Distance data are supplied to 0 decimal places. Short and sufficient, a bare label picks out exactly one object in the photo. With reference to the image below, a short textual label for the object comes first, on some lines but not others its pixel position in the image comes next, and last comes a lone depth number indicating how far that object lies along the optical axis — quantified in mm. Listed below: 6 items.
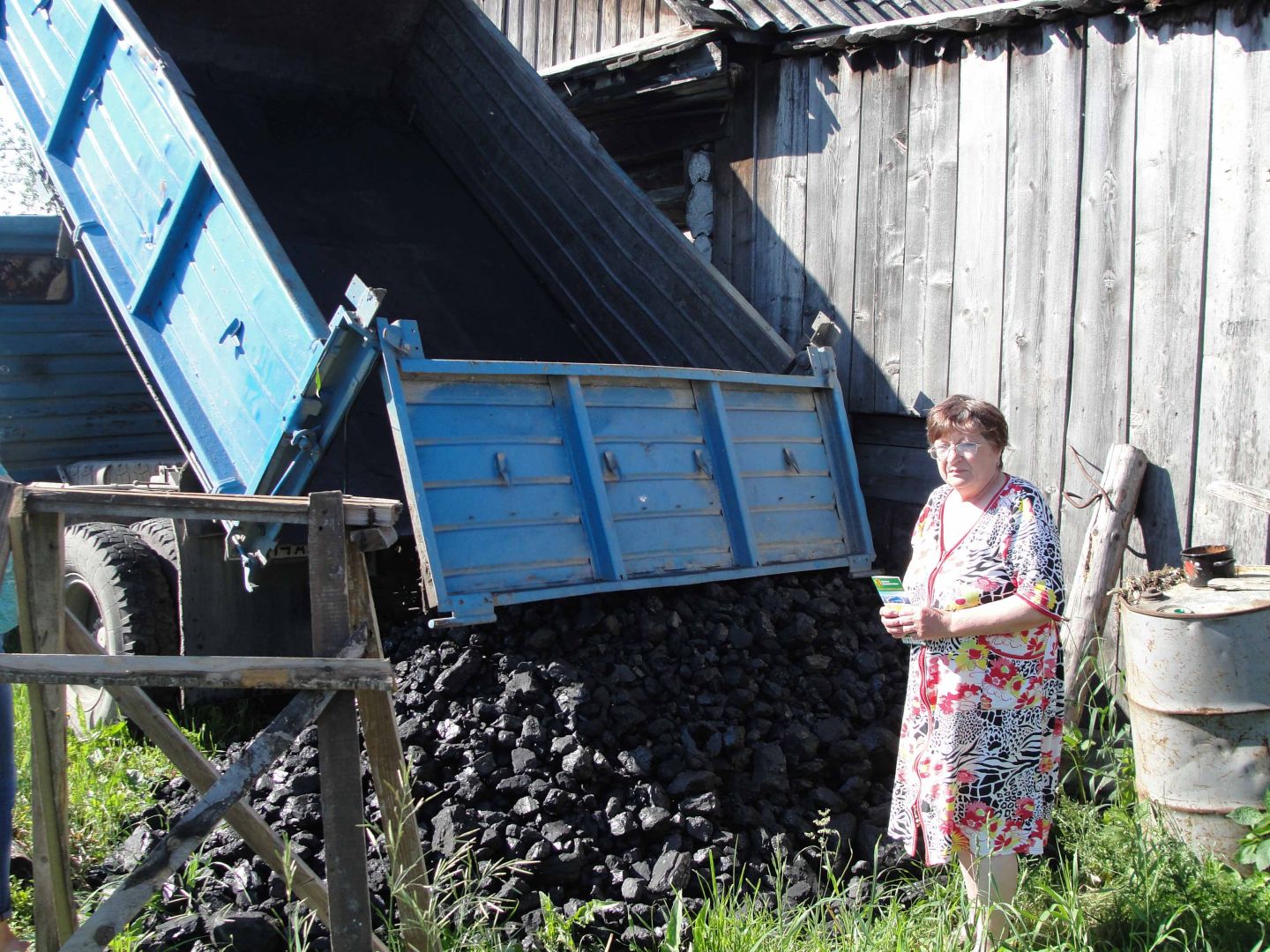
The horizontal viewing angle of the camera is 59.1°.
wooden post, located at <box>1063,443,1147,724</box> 4320
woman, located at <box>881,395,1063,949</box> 2764
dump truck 3855
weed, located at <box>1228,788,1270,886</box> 3234
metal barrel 3455
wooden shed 4141
